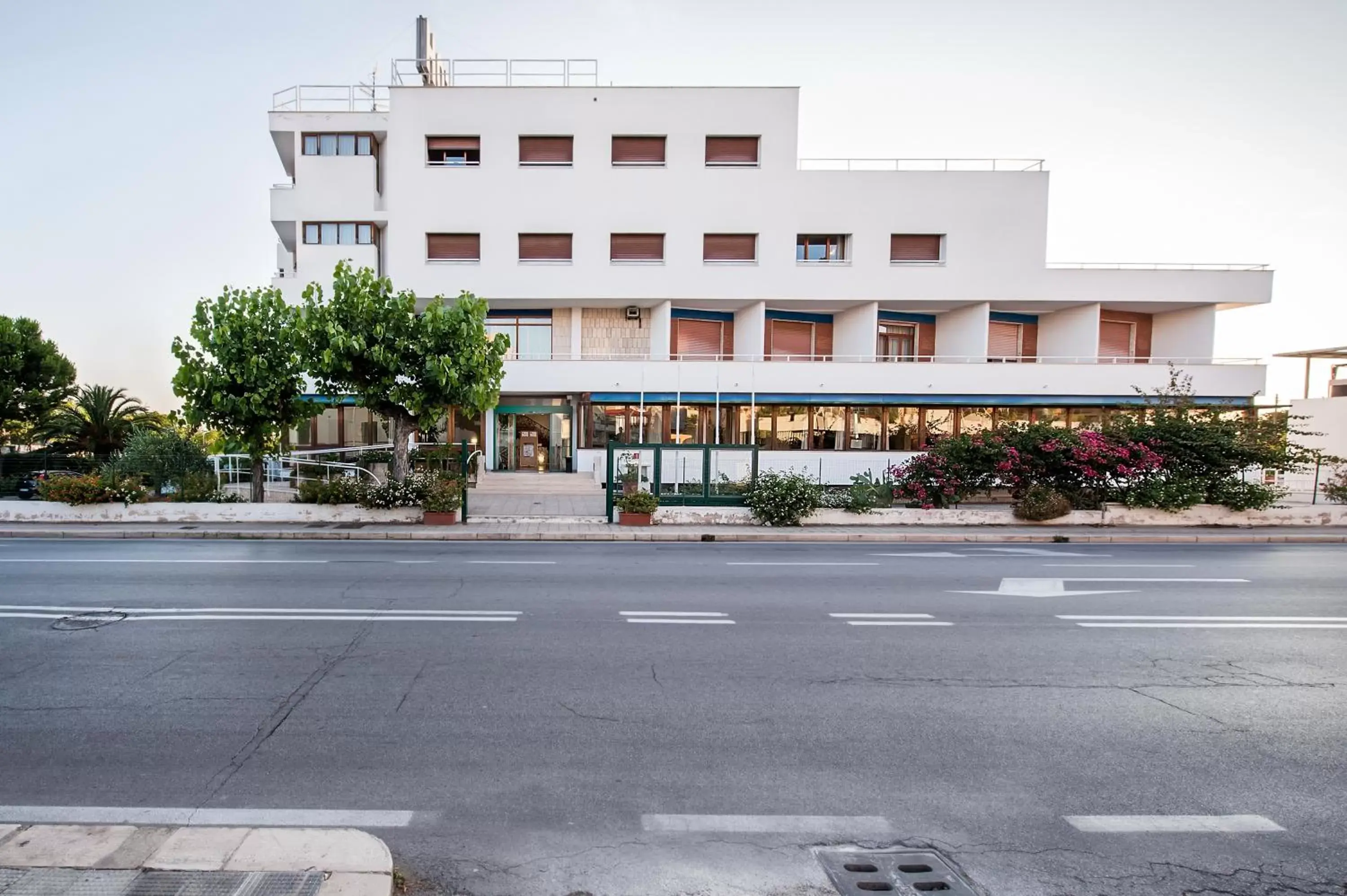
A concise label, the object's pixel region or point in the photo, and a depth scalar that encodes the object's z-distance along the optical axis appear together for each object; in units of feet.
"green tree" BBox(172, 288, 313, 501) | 46.47
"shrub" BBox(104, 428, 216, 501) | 53.62
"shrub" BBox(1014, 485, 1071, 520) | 51.55
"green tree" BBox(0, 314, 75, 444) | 75.46
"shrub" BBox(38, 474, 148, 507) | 49.06
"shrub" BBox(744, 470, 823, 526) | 50.93
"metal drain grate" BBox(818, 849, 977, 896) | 8.99
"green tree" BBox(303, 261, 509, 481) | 46.55
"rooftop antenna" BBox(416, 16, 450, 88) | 88.43
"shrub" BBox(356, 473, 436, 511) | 50.24
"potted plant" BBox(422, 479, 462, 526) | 49.37
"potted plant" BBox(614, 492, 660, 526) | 50.29
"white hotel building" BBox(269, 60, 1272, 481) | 80.74
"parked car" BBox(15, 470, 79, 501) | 69.62
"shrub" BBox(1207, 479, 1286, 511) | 53.11
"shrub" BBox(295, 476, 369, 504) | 51.75
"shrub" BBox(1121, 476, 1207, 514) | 52.90
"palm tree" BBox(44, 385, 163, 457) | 79.00
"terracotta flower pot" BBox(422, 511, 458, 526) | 49.49
